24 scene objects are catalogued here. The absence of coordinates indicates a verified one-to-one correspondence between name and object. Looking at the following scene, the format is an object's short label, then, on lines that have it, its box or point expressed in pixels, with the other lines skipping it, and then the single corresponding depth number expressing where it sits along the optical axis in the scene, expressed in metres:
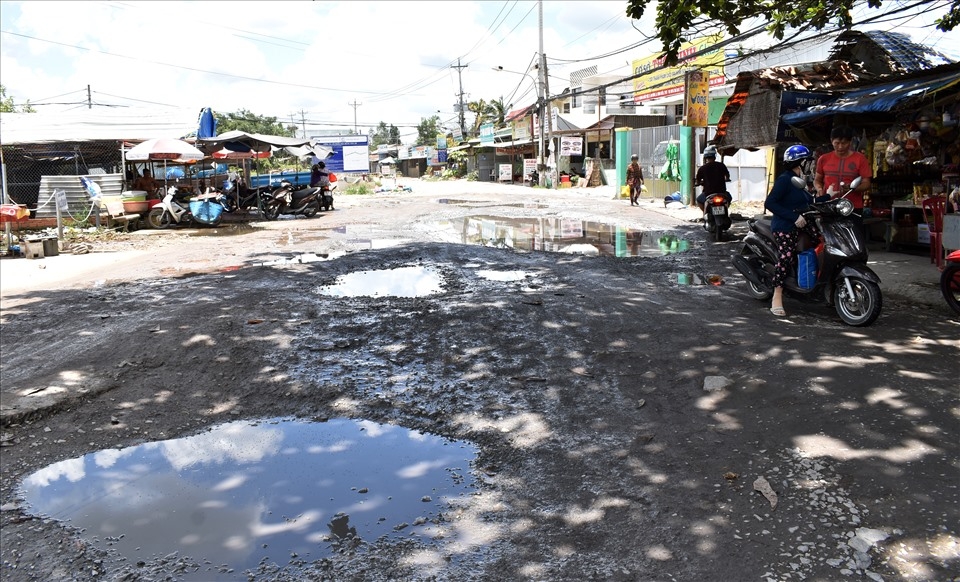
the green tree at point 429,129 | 96.12
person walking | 22.44
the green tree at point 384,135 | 122.38
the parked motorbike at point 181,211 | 17.97
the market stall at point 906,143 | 8.75
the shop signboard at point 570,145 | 36.22
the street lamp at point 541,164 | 38.31
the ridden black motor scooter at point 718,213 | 12.62
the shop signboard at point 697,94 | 18.34
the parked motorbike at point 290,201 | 20.67
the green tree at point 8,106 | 46.97
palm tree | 72.62
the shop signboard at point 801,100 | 11.45
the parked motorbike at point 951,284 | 6.32
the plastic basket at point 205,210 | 17.95
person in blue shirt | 6.25
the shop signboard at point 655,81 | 27.95
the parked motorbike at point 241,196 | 20.63
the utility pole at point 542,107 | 35.66
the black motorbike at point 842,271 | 5.88
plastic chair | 8.43
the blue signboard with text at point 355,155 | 40.66
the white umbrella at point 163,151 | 17.47
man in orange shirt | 7.73
